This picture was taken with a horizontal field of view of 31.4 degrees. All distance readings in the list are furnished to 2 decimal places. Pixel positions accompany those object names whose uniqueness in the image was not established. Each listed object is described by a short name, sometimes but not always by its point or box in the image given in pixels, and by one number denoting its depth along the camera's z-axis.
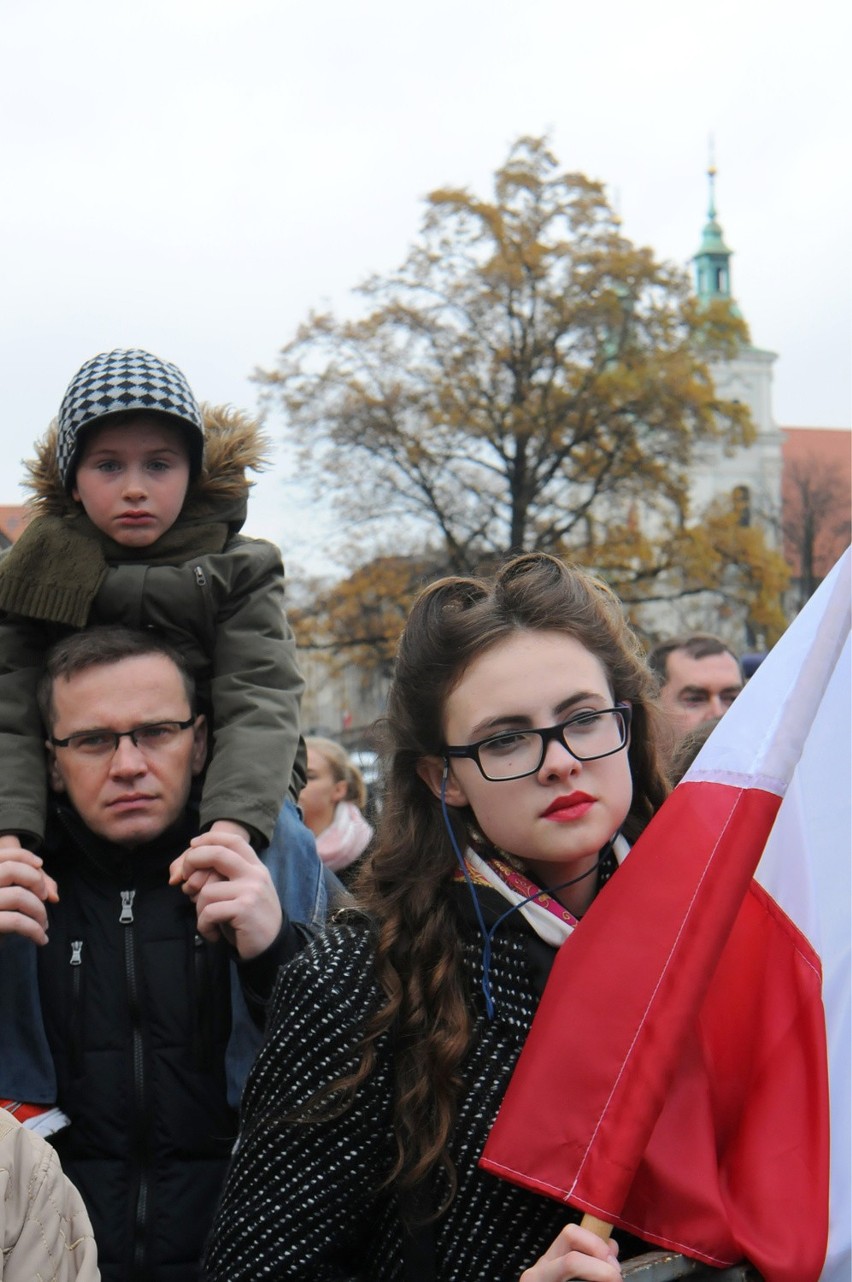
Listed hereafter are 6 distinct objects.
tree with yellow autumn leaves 24.72
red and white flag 1.93
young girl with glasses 2.14
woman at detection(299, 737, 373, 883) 6.17
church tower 59.12
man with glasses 2.58
